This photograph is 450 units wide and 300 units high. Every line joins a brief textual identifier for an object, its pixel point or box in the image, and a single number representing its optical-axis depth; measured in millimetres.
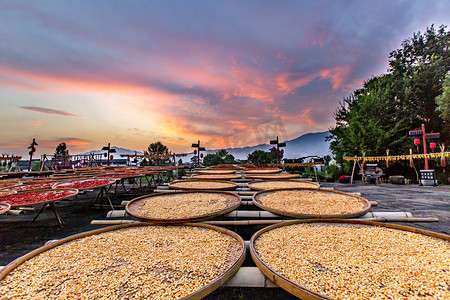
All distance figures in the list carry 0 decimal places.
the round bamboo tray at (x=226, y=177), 4633
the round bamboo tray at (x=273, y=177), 4410
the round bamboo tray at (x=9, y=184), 3929
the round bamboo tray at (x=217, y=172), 6277
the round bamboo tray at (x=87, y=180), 3550
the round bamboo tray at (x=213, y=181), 3143
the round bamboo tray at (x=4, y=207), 2121
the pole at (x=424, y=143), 9201
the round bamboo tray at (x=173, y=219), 1746
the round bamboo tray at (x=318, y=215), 1794
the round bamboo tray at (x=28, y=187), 3566
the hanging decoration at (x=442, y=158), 8094
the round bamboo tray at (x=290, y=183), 3395
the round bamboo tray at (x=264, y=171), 6016
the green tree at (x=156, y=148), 46034
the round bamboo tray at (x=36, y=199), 2549
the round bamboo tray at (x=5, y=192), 3056
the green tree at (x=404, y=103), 11703
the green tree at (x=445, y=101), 9618
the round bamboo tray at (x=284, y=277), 866
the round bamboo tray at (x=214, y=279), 892
